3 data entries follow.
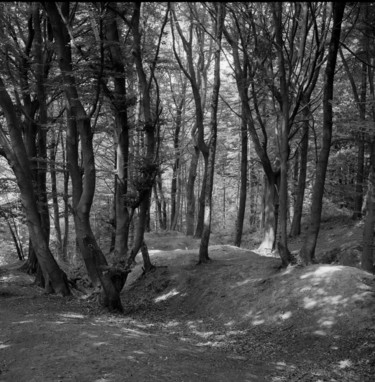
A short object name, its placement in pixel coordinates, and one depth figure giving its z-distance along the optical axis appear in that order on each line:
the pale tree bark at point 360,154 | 13.99
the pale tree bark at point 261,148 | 12.73
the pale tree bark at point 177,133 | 23.22
